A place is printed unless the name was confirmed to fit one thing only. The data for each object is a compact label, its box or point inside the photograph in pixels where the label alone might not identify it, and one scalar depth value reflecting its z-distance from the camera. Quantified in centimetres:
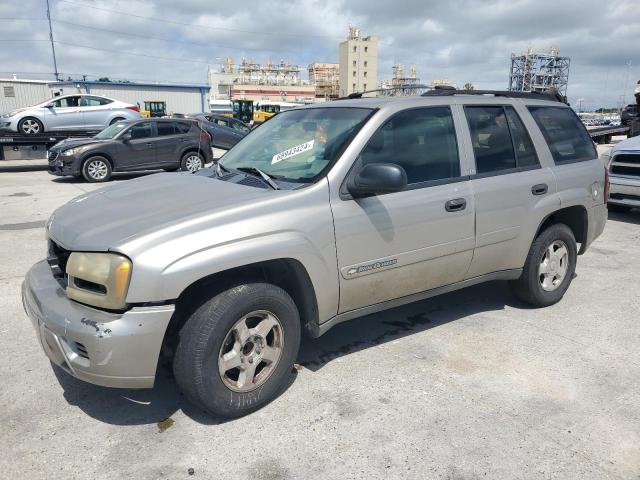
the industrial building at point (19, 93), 2992
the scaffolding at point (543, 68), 11631
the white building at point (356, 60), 12275
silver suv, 257
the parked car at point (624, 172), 795
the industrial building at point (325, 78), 13238
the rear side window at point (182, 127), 1366
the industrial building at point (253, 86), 11031
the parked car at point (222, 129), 1894
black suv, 1225
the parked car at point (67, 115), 1550
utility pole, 4909
